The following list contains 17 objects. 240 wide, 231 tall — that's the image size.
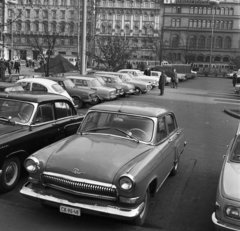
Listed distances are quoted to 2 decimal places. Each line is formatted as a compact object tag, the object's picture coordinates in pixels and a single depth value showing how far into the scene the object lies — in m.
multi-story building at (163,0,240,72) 85.09
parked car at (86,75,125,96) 19.12
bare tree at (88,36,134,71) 34.06
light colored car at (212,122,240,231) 3.88
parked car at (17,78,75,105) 13.37
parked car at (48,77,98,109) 15.62
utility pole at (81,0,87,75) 20.22
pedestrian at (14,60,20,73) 34.38
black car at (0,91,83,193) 5.49
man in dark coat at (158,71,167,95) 22.36
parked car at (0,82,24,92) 11.80
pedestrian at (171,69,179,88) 29.35
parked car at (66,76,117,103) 17.48
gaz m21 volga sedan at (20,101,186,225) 4.24
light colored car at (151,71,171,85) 32.06
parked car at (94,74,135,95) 21.16
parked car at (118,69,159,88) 28.12
